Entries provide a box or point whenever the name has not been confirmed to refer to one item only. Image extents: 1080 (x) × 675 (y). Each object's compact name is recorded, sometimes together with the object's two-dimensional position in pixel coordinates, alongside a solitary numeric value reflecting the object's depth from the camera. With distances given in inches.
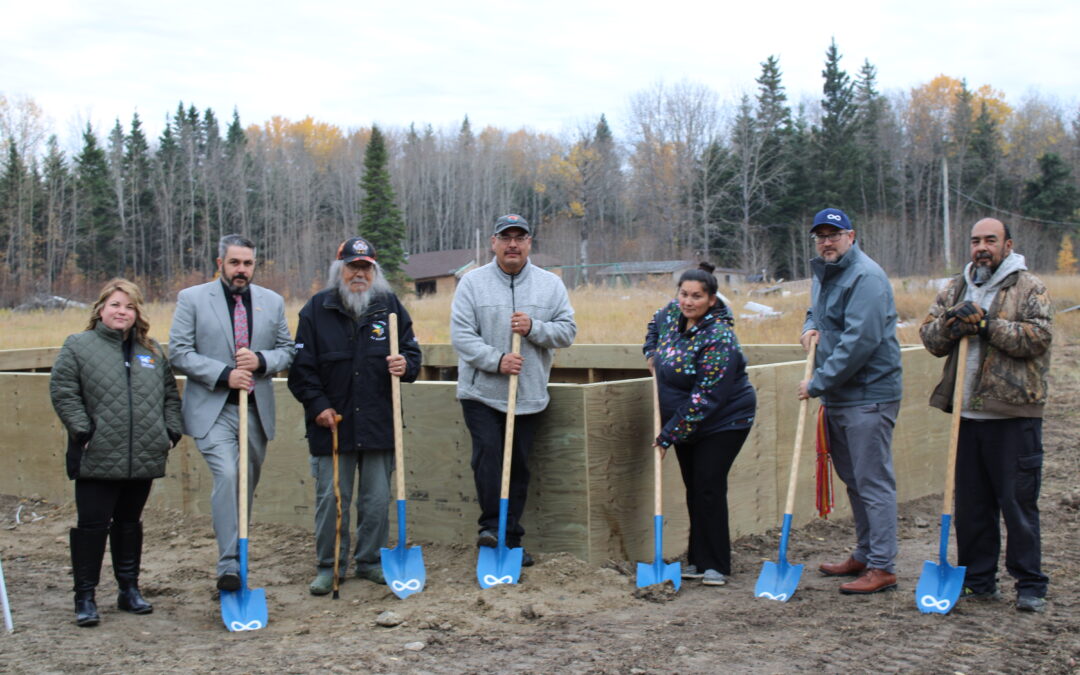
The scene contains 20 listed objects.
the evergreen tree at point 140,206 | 2194.9
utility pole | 1441.2
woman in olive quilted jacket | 181.0
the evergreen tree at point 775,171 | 2011.6
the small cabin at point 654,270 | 1688.4
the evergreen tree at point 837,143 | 2014.0
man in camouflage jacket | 180.9
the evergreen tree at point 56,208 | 1955.0
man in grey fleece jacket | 208.1
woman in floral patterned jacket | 199.2
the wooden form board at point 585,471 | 213.3
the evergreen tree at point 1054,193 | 1930.4
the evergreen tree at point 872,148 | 2147.4
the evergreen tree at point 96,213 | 2054.6
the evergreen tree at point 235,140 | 2539.1
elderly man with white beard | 202.7
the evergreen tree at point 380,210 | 1745.8
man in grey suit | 191.8
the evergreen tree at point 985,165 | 2108.8
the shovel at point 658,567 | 198.8
